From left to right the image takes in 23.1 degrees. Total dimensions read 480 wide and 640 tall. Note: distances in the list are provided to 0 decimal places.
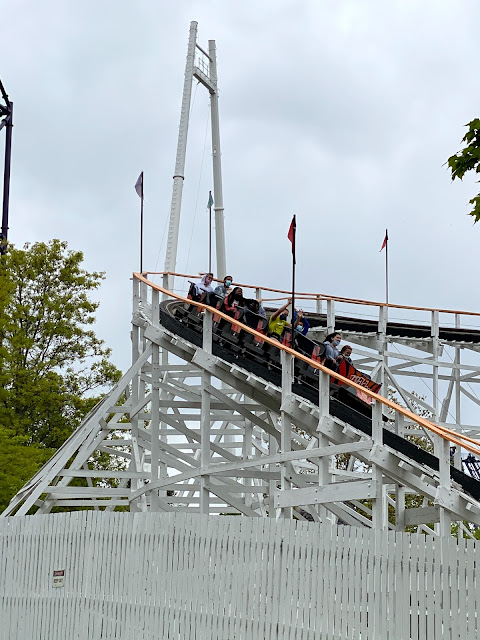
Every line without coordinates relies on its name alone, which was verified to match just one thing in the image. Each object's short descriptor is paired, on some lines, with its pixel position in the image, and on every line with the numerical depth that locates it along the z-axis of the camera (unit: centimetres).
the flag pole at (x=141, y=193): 2608
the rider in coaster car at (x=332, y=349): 2030
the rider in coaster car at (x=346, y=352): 2088
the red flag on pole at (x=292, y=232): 1937
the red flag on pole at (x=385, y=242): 3148
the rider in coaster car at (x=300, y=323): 2209
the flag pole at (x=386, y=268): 3143
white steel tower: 3394
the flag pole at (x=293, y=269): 1932
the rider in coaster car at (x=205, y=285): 2447
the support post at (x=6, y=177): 3841
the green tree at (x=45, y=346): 3466
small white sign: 1886
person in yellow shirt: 2152
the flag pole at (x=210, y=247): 3372
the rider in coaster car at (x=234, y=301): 2247
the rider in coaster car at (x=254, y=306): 2356
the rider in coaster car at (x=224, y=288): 2500
